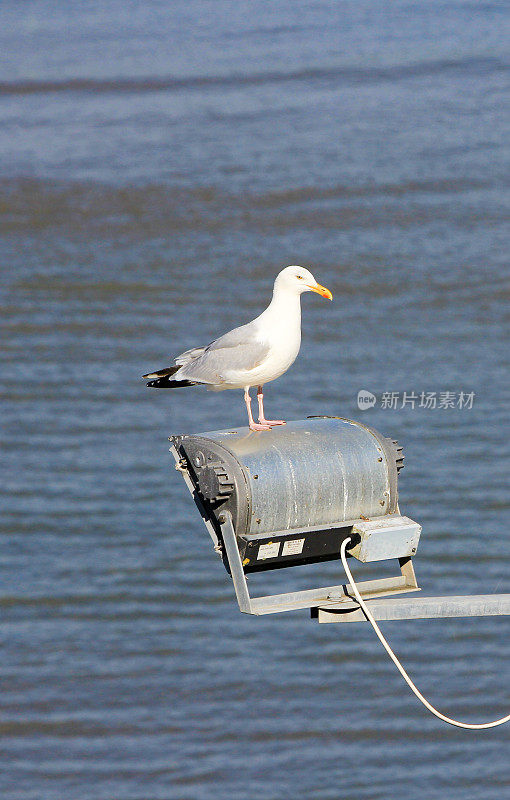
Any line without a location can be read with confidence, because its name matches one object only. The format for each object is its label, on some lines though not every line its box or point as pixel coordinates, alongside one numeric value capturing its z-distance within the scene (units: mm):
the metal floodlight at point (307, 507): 13914
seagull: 15930
